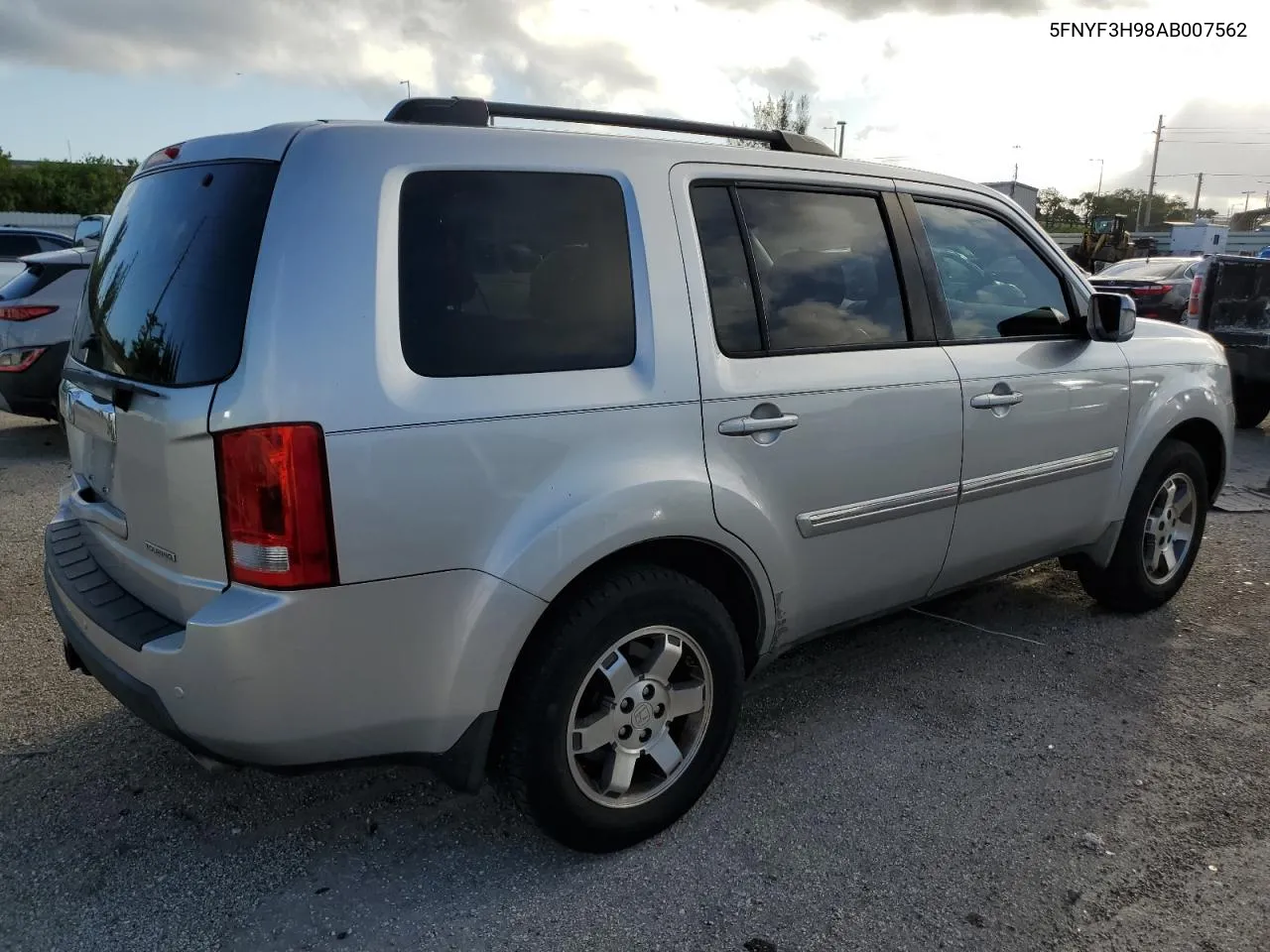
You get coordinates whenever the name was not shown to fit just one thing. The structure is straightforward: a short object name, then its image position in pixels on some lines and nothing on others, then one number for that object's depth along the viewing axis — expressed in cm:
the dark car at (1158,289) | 1342
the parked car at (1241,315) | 862
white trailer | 4021
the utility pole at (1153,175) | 7856
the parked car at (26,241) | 1319
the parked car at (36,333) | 738
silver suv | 211
